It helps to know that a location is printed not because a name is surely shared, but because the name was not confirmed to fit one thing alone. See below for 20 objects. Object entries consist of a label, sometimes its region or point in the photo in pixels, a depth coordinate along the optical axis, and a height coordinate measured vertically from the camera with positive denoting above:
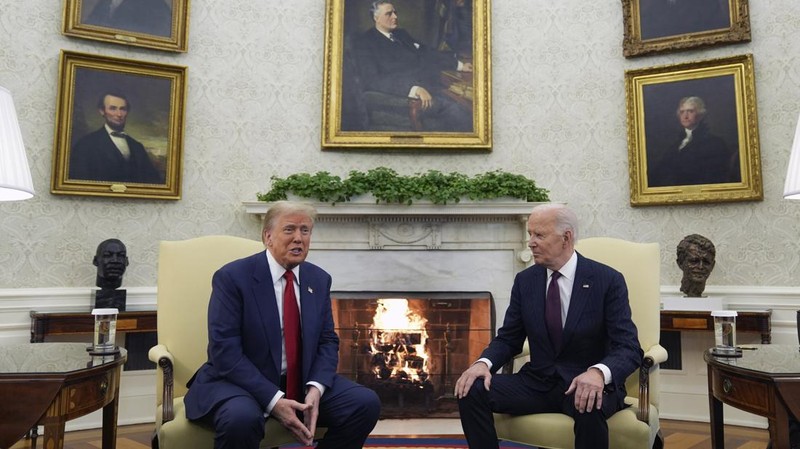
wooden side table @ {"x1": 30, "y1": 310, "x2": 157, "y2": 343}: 3.79 -0.42
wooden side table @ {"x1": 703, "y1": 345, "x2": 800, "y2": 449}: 2.01 -0.46
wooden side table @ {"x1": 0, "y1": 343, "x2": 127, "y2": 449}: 1.87 -0.46
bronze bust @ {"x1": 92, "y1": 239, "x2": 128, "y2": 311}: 4.02 -0.05
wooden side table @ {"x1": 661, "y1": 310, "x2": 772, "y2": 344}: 3.95 -0.40
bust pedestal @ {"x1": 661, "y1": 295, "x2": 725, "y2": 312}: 4.11 -0.27
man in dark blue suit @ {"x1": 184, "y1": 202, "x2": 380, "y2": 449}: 2.13 -0.40
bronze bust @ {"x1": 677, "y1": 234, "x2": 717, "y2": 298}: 4.22 +0.03
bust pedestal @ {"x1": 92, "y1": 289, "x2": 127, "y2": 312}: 4.02 -0.25
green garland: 4.52 +0.67
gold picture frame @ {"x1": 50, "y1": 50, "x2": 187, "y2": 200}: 4.36 +1.15
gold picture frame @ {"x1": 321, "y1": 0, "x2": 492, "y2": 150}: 5.00 +1.73
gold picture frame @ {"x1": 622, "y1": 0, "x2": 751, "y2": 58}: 4.55 +2.11
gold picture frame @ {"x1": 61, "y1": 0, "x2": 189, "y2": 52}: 4.46 +2.07
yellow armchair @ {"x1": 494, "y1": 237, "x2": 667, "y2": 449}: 2.21 -0.53
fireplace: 4.66 +0.03
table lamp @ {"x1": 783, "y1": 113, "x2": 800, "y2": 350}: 2.57 +0.44
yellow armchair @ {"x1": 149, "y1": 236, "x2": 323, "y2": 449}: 2.57 -0.19
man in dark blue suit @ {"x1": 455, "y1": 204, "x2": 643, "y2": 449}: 2.34 -0.34
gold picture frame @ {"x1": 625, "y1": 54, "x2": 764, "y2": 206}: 4.46 +1.15
